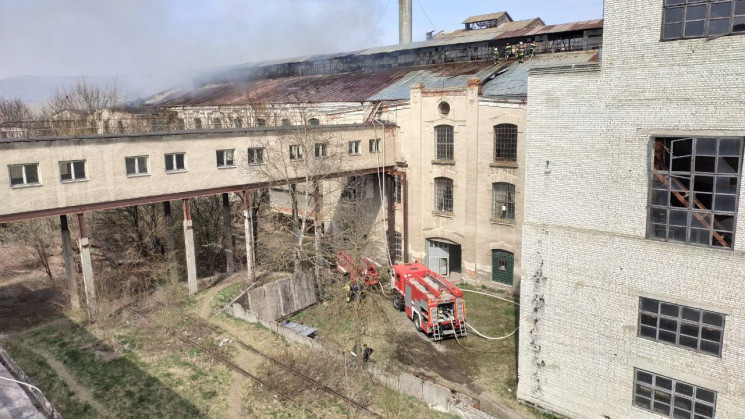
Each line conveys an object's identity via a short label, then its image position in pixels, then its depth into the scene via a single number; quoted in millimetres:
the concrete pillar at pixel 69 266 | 21016
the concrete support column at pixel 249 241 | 24422
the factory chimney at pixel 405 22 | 55531
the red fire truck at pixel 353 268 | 23177
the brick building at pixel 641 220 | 11445
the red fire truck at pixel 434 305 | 19828
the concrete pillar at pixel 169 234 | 25908
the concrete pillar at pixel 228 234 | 27005
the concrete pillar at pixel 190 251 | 23172
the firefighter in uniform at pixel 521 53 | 30380
